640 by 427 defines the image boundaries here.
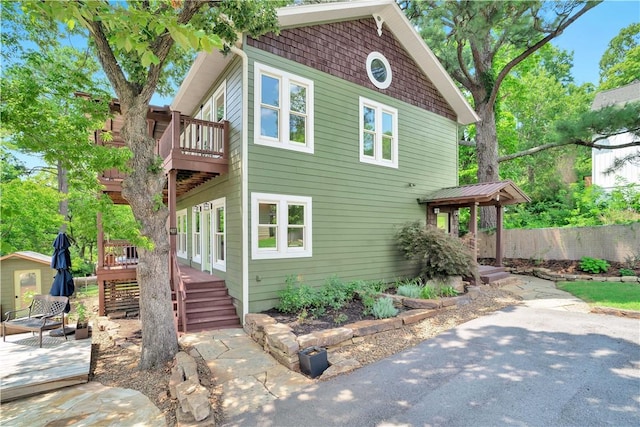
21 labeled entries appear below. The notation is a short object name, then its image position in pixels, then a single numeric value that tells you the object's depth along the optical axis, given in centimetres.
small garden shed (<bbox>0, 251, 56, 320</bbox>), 1140
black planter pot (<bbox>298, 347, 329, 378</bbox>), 451
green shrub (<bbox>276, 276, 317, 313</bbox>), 711
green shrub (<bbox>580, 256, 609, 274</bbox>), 1094
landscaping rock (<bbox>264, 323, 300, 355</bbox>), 490
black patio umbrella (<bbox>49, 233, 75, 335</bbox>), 758
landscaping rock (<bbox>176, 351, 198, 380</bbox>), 429
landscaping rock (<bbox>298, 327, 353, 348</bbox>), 508
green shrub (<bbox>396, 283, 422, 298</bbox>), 811
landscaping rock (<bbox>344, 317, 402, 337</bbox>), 584
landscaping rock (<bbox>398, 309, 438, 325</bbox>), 659
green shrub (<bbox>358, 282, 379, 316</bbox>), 710
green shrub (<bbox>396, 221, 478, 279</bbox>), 875
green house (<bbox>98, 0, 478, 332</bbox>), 729
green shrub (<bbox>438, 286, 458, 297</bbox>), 840
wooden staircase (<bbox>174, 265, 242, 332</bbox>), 688
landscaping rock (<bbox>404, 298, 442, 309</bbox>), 736
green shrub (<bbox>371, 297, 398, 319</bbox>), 660
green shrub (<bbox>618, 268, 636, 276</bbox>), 1010
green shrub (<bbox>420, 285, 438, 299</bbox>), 791
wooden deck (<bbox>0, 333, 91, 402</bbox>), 450
